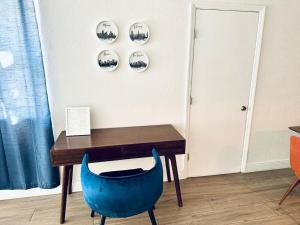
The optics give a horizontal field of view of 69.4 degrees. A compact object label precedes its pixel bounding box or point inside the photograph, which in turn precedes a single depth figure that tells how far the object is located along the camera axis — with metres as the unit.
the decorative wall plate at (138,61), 2.20
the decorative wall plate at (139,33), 2.13
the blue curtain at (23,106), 1.87
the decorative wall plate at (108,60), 2.13
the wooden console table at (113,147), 1.83
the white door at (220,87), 2.32
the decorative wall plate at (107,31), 2.07
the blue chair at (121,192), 1.35
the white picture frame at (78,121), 2.11
